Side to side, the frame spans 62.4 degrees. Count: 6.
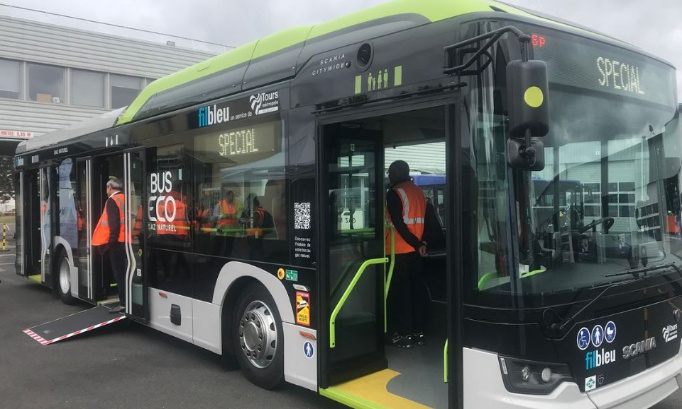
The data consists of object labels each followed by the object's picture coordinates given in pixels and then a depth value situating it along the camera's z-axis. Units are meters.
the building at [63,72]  20.88
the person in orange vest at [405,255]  5.19
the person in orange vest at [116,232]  7.06
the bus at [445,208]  3.17
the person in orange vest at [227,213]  5.17
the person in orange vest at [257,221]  4.81
